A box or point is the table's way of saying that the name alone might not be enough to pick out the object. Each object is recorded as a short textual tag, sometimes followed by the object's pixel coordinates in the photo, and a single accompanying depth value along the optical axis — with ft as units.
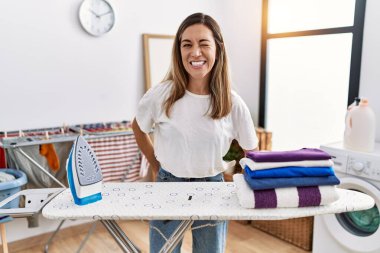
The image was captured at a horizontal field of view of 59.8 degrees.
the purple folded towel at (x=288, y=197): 3.31
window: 7.89
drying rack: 6.44
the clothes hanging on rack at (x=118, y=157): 7.72
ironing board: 3.20
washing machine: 6.02
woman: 4.09
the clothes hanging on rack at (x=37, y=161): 6.83
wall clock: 7.97
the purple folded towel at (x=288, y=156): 3.43
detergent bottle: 6.45
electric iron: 3.34
